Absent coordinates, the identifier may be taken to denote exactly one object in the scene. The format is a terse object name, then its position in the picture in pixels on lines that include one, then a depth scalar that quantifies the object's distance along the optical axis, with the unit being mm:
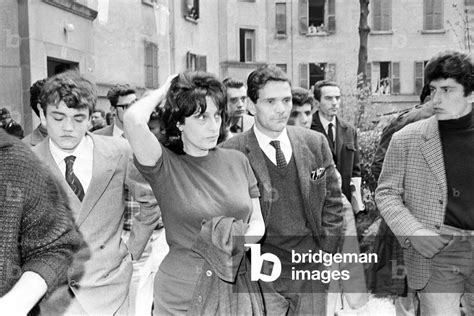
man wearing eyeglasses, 4617
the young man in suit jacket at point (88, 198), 2477
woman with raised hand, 2104
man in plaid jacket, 2641
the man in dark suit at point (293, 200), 2617
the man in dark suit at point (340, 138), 4488
